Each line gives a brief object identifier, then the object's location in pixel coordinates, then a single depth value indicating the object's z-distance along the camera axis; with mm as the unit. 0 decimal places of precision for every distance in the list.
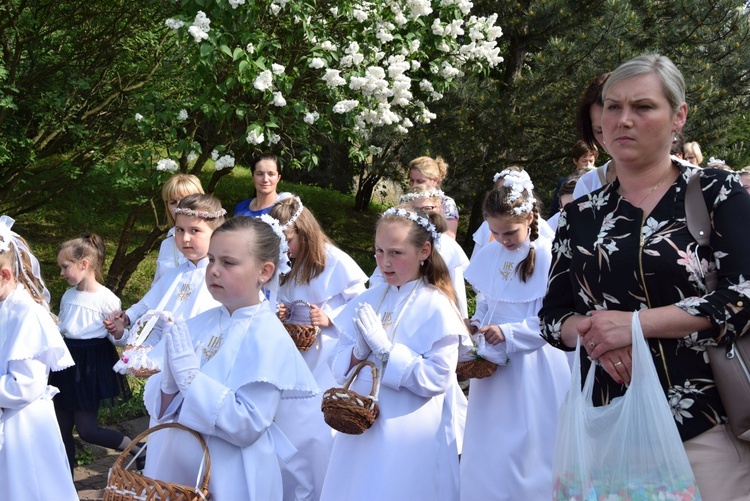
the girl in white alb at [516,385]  5059
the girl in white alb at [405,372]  4211
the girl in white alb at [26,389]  4359
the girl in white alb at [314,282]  5523
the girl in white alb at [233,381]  3312
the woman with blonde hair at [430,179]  7441
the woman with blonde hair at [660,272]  2371
